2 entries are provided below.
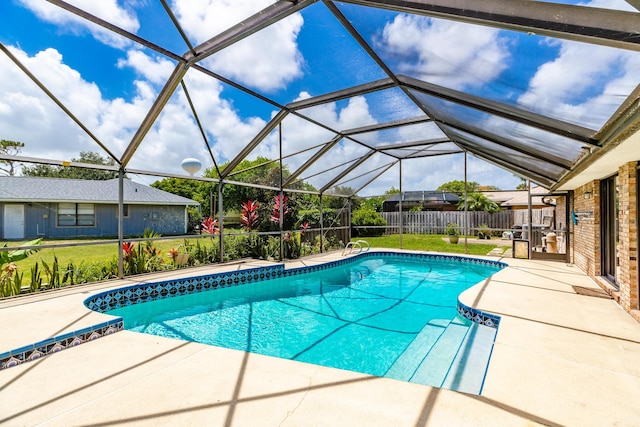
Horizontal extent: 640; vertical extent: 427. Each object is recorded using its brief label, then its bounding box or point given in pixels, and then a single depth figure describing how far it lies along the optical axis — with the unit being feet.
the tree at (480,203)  54.15
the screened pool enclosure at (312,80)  6.27
